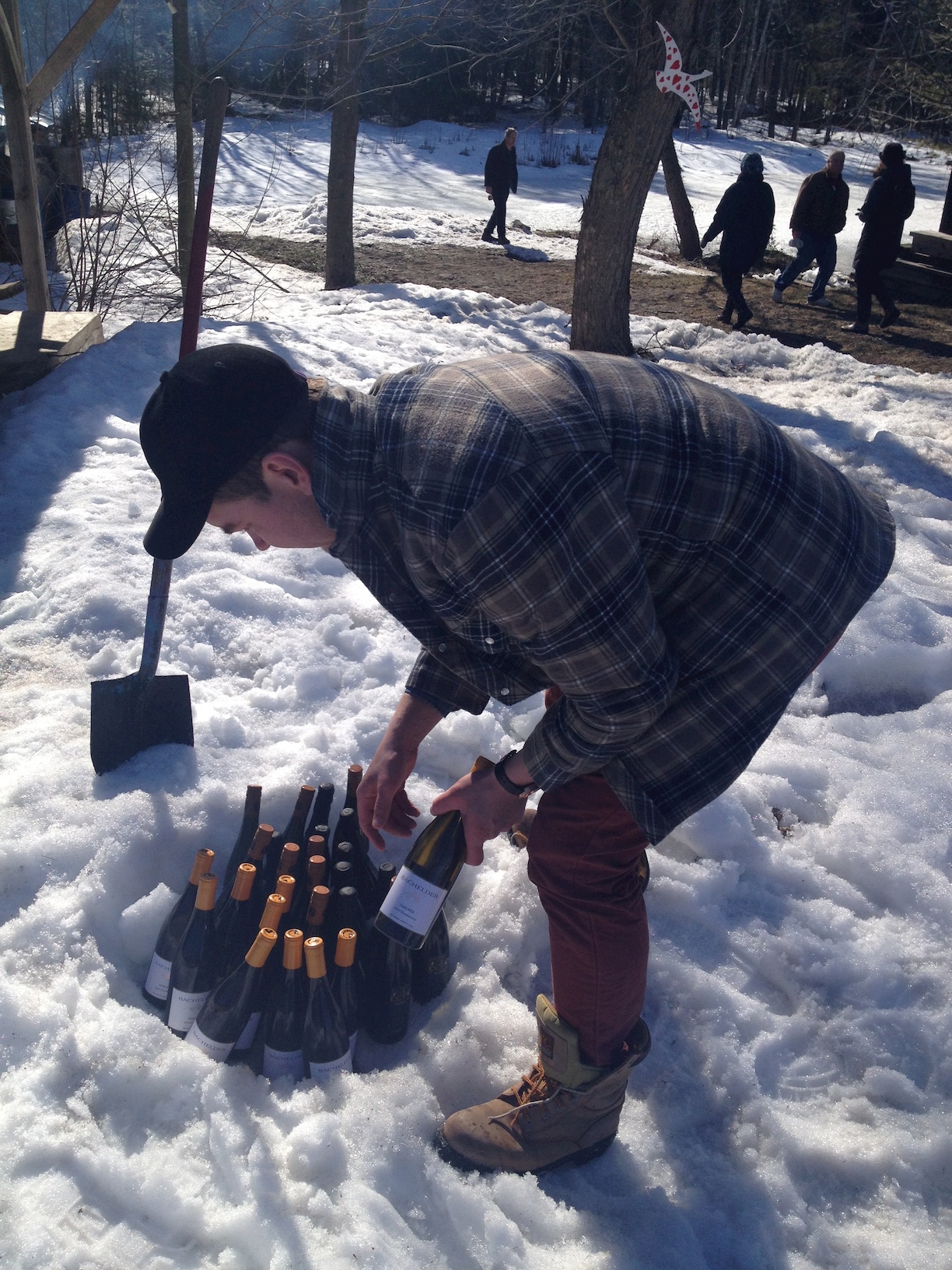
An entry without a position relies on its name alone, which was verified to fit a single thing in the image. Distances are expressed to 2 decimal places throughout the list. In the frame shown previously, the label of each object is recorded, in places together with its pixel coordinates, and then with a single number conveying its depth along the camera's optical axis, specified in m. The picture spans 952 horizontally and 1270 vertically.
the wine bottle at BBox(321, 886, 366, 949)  2.52
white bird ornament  6.88
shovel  2.95
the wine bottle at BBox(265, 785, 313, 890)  2.72
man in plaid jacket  1.60
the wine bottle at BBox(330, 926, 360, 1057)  2.39
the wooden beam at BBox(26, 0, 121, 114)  6.26
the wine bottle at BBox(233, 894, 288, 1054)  2.39
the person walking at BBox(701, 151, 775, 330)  9.59
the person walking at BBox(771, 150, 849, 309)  10.40
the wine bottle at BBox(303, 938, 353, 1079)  2.33
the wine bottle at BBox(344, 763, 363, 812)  2.84
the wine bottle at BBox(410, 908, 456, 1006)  2.61
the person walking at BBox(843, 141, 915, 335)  9.80
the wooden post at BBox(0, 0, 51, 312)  6.39
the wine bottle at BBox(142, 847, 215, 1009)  2.44
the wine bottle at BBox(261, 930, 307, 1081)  2.33
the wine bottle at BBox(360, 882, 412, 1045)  2.53
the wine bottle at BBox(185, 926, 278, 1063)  2.31
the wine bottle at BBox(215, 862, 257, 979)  2.47
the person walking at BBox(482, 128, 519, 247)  13.73
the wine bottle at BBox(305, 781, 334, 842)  2.83
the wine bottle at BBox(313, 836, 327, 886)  2.42
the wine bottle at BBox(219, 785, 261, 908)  2.70
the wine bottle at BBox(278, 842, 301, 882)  2.46
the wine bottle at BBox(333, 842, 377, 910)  2.74
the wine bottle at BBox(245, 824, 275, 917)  2.51
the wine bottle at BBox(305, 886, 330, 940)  2.33
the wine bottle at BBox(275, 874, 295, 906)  2.33
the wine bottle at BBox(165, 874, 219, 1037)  2.37
